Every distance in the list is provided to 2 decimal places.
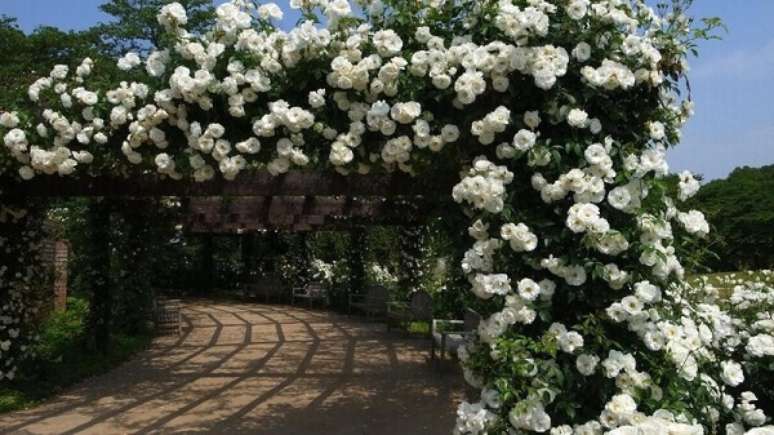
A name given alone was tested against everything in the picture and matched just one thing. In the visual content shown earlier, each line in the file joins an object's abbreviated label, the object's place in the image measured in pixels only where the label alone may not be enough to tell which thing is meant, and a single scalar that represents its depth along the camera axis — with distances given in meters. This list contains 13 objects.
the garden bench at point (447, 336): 7.86
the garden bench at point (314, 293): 16.73
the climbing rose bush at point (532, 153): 3.39
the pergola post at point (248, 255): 21.03
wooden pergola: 4.75
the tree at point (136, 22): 25.39
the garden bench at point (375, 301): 13.54
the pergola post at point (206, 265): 21.22
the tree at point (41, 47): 21.66
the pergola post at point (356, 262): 15.42
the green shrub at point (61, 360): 7.11
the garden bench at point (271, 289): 18.20
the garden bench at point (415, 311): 10.92
